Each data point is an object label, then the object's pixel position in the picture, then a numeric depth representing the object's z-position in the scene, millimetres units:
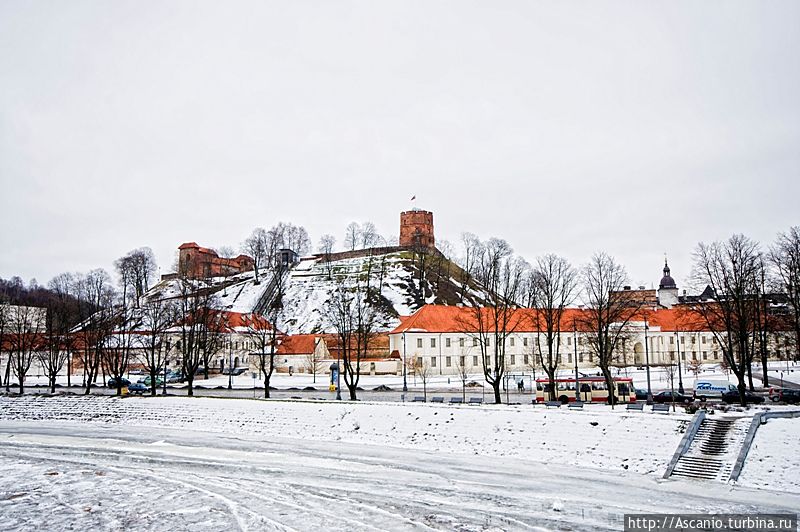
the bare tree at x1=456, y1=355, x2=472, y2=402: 73875
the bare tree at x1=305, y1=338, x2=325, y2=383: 75225
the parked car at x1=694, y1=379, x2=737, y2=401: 44312
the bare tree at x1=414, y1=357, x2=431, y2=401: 68938
